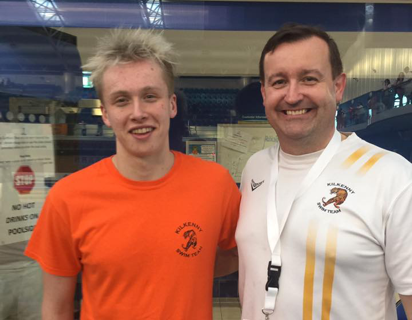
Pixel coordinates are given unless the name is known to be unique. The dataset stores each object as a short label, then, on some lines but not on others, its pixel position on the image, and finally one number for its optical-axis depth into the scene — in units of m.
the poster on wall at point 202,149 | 3.19
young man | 1.67
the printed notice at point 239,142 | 3.22
